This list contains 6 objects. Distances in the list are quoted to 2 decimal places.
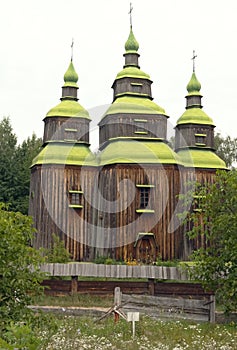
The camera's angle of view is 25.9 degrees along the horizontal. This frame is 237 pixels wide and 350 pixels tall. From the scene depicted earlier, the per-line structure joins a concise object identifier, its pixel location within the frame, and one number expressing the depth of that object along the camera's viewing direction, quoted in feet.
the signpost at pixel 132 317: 35.96
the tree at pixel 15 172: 134.10
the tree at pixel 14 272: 28.48
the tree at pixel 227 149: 151.53
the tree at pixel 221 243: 38.60
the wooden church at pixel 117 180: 88.84
